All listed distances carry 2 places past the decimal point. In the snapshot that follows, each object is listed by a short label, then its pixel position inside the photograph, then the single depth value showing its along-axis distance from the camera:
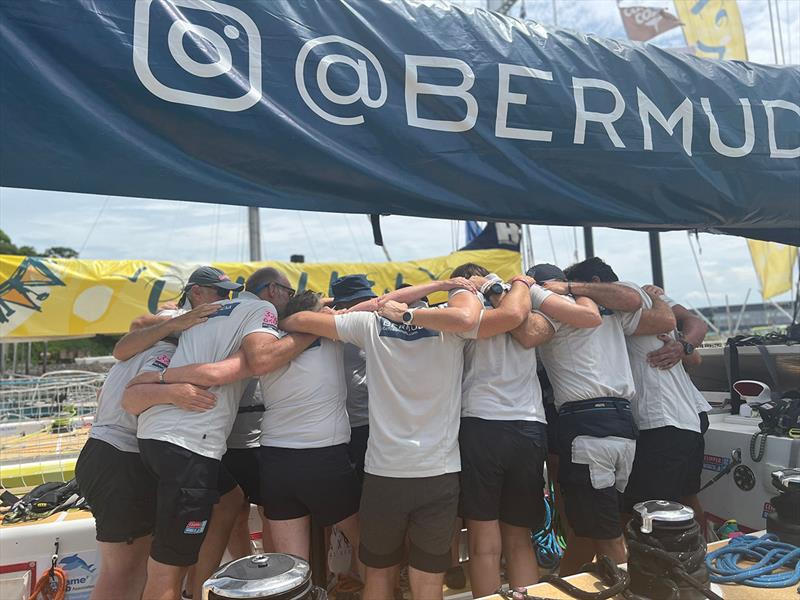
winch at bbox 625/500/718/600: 1.77
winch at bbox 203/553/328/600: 1.53
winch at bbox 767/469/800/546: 2.13
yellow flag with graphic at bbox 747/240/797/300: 13.38
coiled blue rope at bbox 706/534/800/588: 1.93
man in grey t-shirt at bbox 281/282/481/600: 2.42
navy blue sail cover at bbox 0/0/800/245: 2.09
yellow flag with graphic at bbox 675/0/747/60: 12.74
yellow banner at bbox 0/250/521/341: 7.46
